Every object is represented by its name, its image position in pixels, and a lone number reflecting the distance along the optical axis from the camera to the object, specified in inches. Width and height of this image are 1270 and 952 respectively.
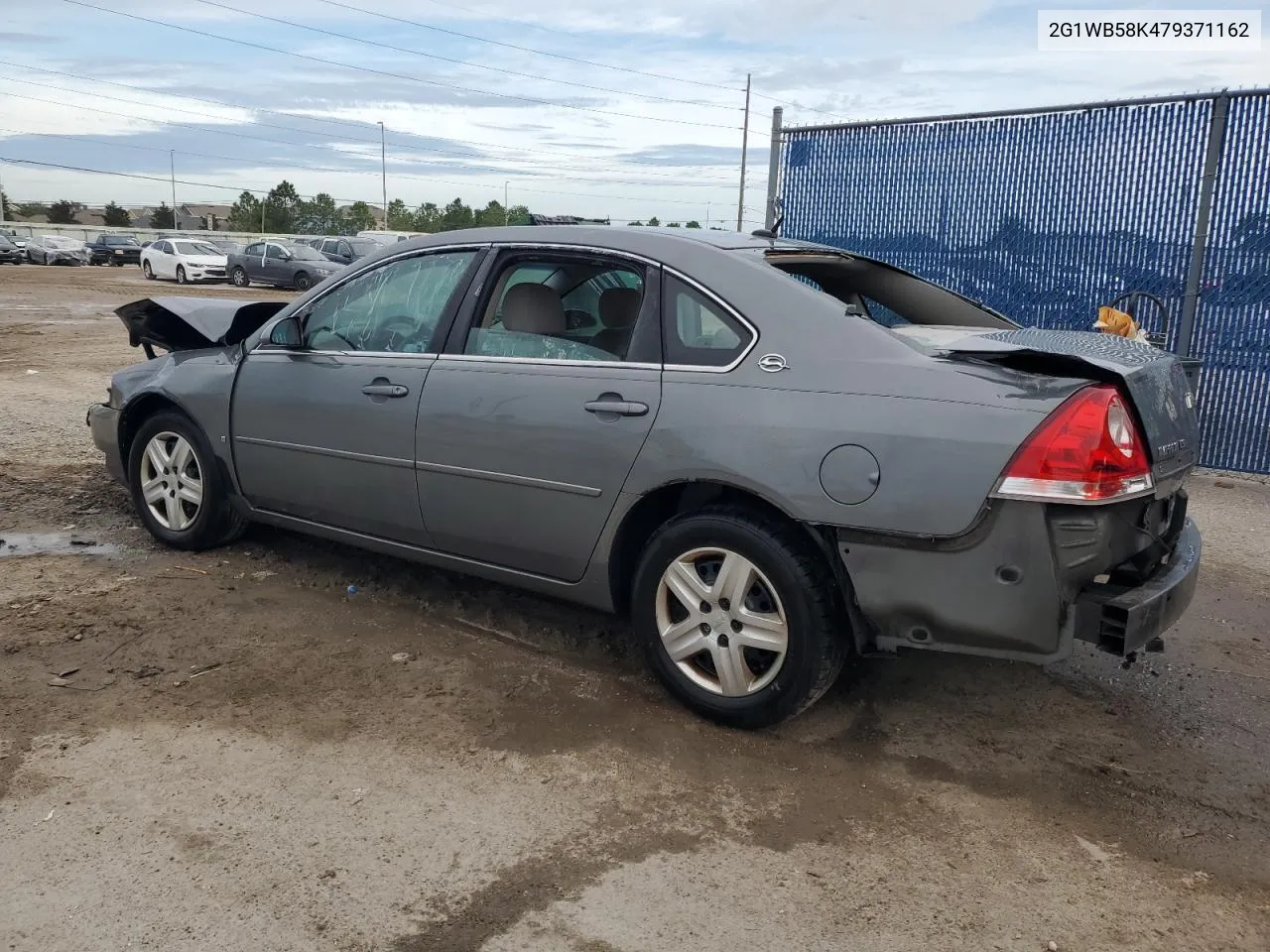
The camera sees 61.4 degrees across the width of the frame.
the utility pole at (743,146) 1872.5
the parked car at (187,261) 1299.2
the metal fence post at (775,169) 394.0
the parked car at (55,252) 1782.7
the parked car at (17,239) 1797.5
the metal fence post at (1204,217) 300.2
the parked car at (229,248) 1392.0
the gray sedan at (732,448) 122.7
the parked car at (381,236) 1343.5
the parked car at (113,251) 1847.9
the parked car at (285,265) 1183.3
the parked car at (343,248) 1240.8
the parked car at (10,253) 1768.0
